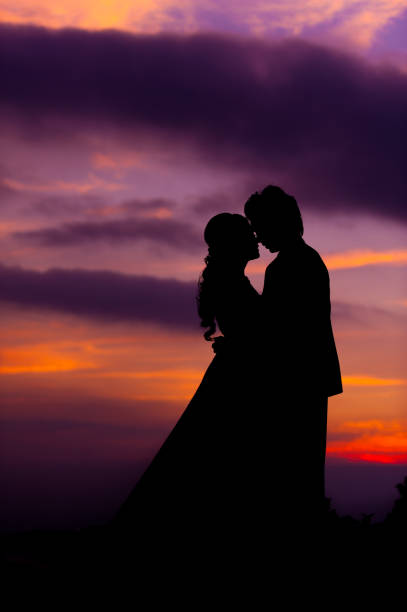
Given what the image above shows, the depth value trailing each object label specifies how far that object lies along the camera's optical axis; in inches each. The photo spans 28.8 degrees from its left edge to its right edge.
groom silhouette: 249.6
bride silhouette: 252.5
